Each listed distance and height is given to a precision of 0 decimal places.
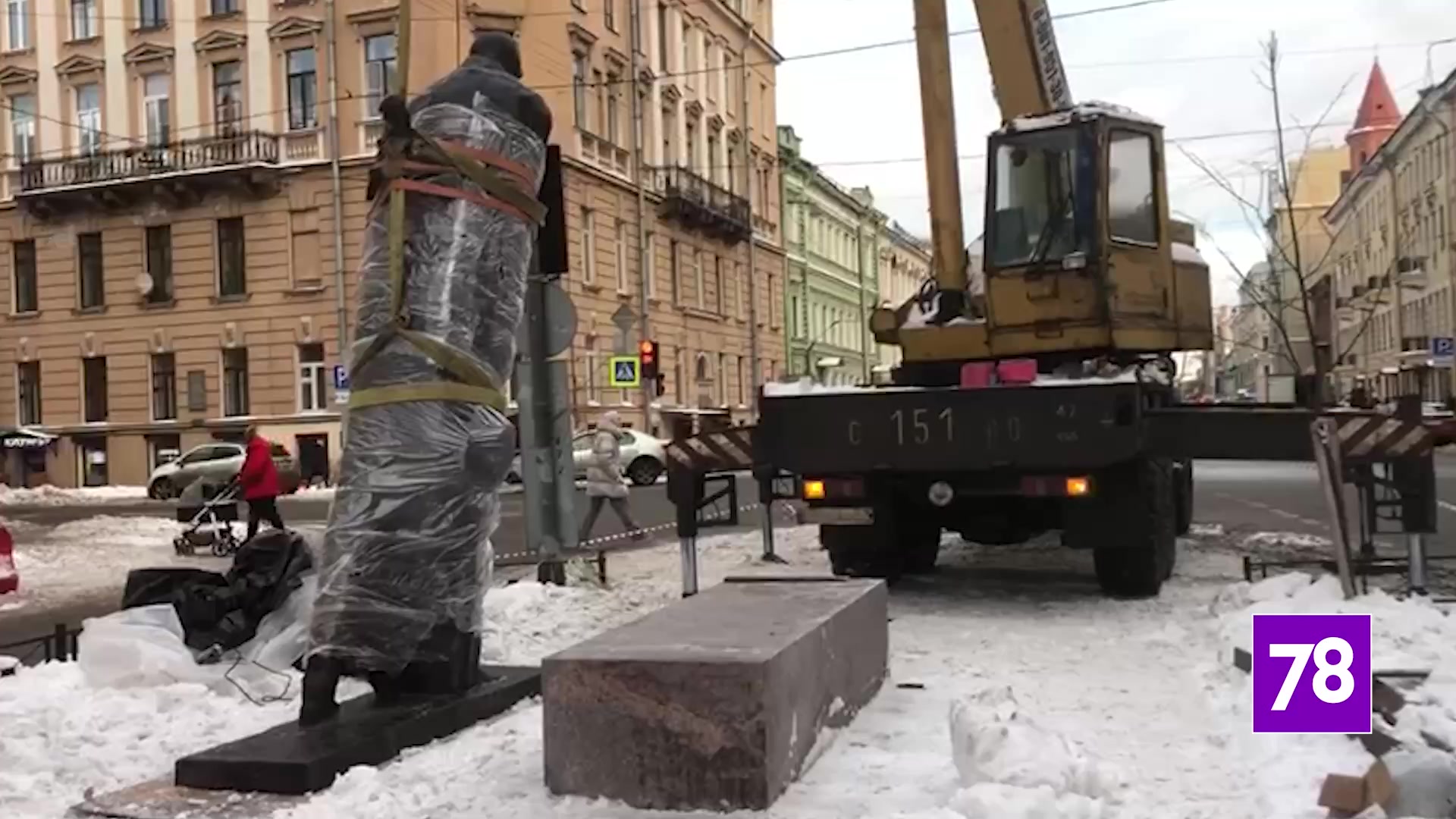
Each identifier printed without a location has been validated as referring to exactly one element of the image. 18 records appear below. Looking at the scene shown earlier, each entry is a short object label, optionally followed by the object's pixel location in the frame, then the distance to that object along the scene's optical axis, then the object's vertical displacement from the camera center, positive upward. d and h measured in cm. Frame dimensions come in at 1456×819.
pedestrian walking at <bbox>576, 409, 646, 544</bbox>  1622 -30
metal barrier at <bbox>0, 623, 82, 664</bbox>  759 -100
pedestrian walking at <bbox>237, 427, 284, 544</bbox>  1650 -29
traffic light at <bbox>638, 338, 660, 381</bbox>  3005 +185
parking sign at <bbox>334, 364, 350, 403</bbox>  2567 +141
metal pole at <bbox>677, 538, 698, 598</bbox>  1003 -87
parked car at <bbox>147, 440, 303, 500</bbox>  3025 -14
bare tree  1256 +240
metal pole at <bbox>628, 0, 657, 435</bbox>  4034 +725
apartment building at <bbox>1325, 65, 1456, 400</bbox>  5131 +725
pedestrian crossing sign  2759 +150
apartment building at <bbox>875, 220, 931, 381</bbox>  8219 +1059
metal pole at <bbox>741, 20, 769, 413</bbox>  5144 +514
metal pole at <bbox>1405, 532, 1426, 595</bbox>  851 -87
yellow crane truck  877 +42
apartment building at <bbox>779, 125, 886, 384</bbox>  6047 +825
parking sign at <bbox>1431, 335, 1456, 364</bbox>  3656 +173
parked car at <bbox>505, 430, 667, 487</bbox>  3062 -29
